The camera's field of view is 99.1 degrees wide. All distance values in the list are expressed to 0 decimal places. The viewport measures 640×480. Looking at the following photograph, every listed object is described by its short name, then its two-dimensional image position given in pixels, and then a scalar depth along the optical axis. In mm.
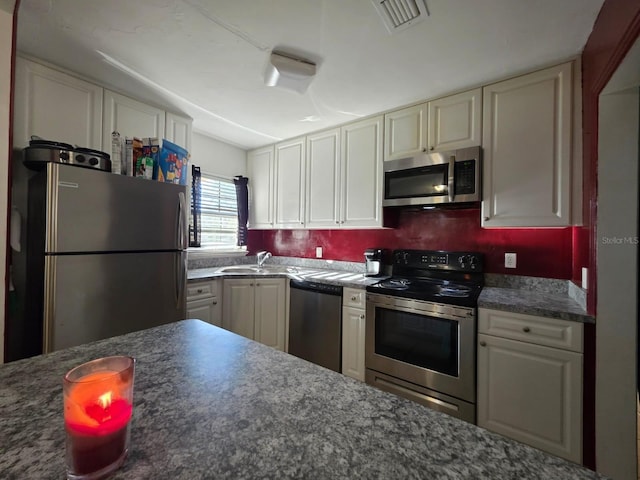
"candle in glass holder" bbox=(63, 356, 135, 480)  396
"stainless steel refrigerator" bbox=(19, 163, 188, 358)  1497
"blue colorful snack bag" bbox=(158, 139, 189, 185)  2086
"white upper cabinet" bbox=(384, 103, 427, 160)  2287
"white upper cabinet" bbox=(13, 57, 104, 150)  1754
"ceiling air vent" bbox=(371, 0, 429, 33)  1342
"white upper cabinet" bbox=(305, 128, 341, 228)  2825
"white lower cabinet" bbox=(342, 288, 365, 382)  2238
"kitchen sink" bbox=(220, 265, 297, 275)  2979
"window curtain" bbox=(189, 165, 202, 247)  2975
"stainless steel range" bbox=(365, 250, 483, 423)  1760
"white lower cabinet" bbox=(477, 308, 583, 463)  1475
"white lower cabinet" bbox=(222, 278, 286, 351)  2676
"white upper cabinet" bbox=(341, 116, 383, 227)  2539
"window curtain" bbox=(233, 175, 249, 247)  3545
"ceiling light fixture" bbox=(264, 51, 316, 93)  1771
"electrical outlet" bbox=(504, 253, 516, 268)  2133
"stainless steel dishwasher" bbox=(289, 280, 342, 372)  2377
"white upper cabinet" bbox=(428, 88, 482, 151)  2047
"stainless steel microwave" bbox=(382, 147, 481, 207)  2025
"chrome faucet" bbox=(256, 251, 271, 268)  3405
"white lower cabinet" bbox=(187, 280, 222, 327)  2389
